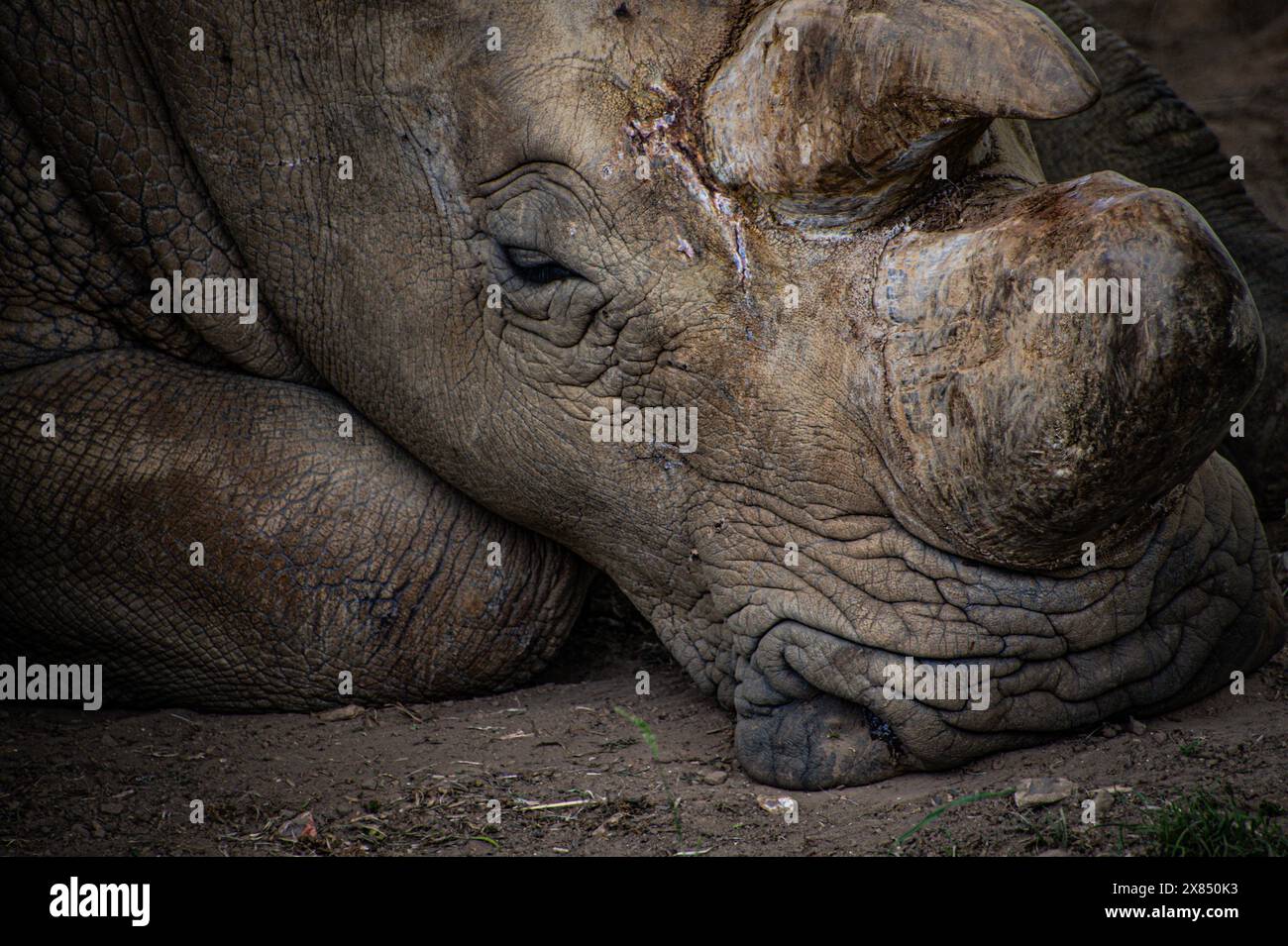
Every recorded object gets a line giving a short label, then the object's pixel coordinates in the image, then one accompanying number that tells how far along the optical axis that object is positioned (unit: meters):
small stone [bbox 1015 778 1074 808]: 3.12
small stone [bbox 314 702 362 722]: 4.05
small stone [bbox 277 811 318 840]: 3.40
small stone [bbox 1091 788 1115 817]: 3.05
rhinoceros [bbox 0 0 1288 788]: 2.97
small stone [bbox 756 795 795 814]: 3.34
